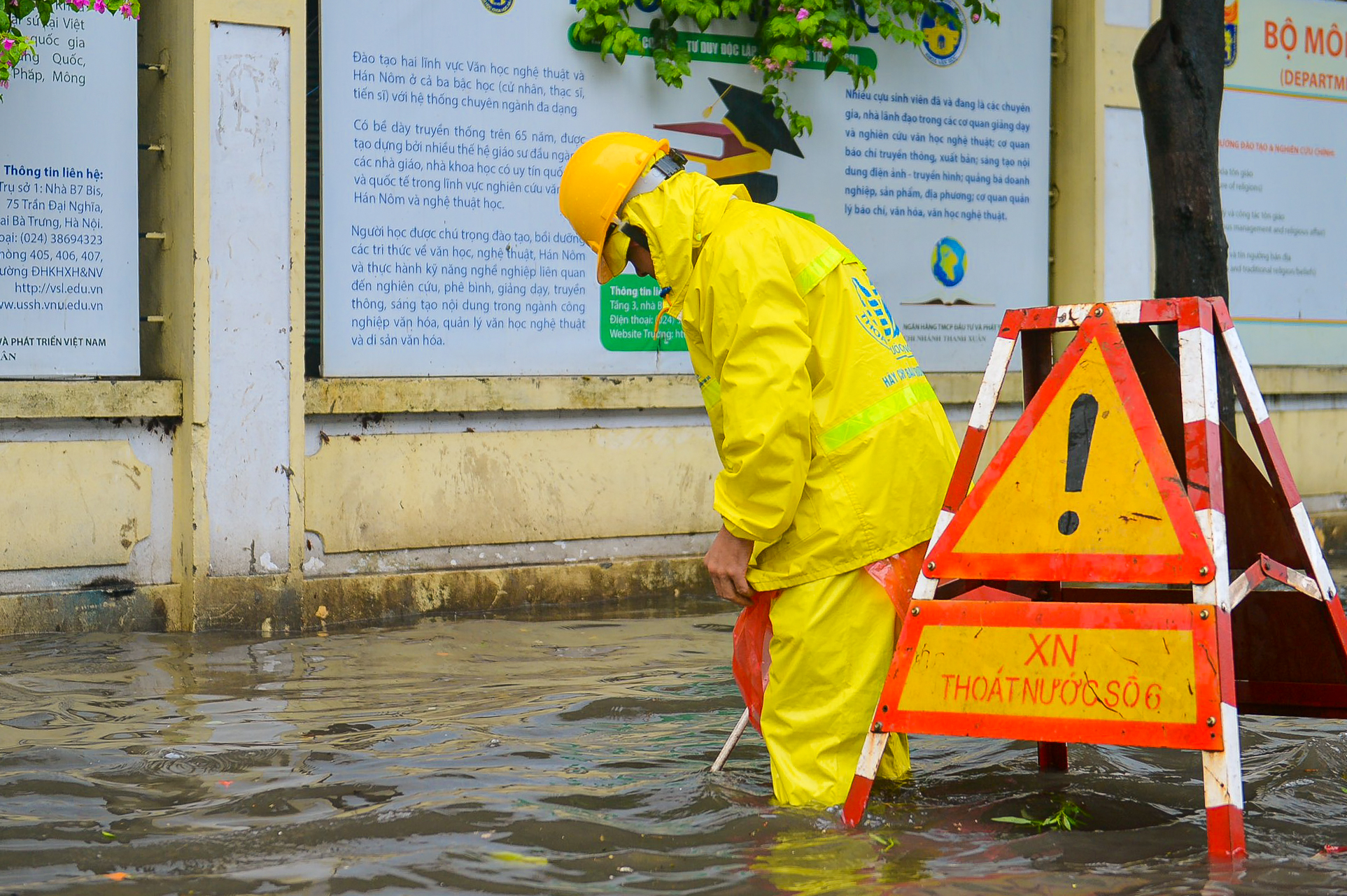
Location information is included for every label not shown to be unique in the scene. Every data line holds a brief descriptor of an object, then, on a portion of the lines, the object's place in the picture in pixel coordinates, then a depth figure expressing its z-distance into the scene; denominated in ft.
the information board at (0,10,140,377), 38.83
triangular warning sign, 20.24
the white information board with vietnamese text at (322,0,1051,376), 43.01
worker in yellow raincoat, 21.83
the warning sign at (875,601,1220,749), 19.49
